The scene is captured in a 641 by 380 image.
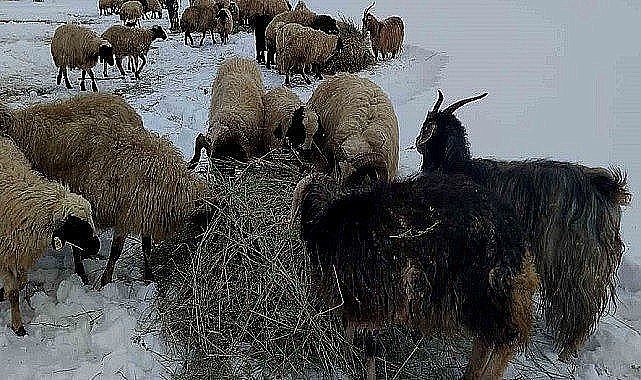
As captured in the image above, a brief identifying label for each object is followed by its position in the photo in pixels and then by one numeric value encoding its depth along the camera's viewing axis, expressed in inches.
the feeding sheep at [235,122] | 244.2
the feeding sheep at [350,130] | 221.0
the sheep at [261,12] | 543.8
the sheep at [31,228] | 167.3
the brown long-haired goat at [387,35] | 565.3
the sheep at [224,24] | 630.5
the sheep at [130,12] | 783.1
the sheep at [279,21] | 488.4
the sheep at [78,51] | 402.9
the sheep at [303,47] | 435.8
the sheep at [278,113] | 258.1
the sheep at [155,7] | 1009.5
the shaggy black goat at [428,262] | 126.6
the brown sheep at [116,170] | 191.5
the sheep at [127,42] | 467.8
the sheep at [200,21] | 640.4
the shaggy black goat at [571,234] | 159.9
